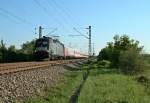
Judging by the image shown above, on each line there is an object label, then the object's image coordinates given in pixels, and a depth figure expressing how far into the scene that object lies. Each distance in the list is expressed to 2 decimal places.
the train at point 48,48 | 52.91
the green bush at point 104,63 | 63.48
